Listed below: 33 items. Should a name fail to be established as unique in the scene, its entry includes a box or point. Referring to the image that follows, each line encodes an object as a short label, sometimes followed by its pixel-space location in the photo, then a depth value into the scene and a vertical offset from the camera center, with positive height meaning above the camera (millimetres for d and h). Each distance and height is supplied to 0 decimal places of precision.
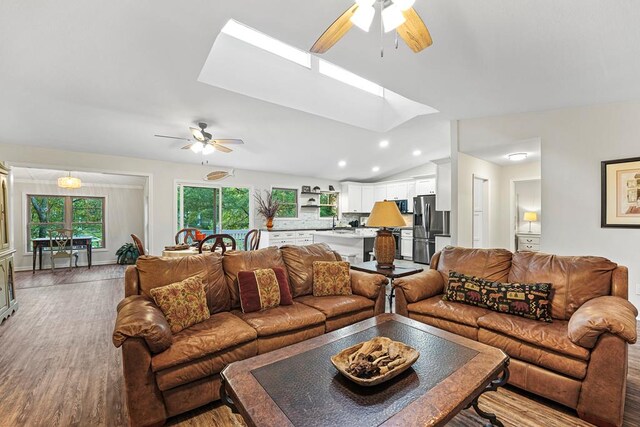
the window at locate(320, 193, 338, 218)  8922 +288
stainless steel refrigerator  6832 -272
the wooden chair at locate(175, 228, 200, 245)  5138 -394
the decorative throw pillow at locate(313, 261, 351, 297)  2932 -639
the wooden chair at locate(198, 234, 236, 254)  3835 -342
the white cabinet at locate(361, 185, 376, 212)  9102 +532
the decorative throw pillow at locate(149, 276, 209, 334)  2082 -639
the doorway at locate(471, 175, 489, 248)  5797 +46
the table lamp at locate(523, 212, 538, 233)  6367 -35
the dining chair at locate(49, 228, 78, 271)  6534 -671
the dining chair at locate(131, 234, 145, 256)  3923 -399
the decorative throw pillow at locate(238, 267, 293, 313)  2473 -645
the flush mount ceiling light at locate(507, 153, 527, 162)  5008 +998
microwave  8203 +258
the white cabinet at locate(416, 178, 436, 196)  7434 +714
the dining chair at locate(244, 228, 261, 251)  5313 -470
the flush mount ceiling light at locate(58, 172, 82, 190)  6042 +660
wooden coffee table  1152 -765
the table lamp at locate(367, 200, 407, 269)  3344 -118
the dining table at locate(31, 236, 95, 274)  6551 -667
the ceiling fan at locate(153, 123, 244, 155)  4101 +1030
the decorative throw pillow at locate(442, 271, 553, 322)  2258 -661
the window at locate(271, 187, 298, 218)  8026 +376
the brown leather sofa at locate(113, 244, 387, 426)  1700 -795
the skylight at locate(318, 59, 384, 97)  4312 +2084
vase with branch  7334 +217
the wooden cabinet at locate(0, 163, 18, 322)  3482 -523
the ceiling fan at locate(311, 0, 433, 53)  1590 +1105
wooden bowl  1298 -712
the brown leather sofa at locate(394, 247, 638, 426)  1714 -783
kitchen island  6047 -638
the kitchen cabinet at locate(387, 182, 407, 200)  8273 +671
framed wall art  3262 +238
